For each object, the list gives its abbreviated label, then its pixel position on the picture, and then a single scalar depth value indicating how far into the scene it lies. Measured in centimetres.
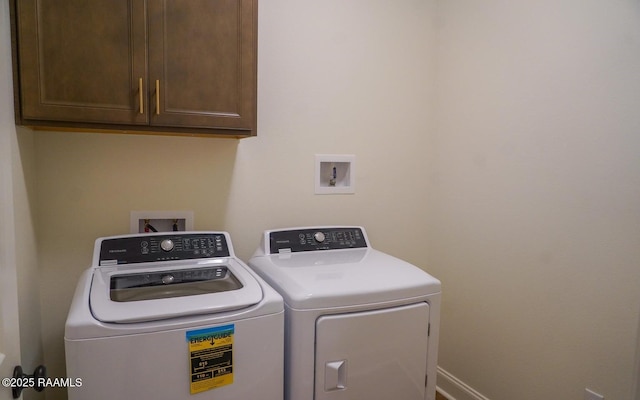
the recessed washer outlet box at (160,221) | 176
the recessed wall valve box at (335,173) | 212
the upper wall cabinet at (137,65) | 130
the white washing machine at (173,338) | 106
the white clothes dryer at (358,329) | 133
